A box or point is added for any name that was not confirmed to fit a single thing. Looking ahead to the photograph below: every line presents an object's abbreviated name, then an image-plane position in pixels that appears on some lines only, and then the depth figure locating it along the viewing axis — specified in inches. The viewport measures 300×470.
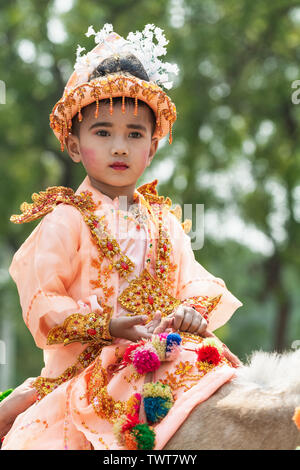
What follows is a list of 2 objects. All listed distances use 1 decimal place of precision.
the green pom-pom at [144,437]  186.1
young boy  204.2
